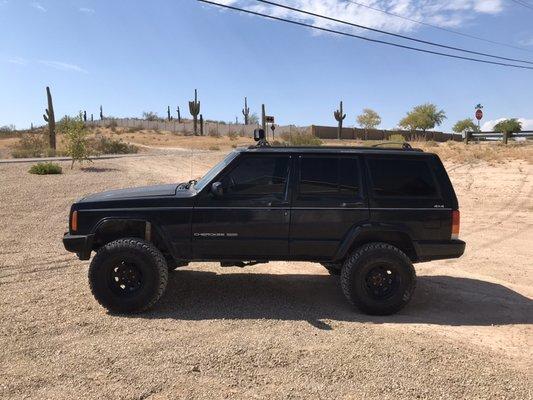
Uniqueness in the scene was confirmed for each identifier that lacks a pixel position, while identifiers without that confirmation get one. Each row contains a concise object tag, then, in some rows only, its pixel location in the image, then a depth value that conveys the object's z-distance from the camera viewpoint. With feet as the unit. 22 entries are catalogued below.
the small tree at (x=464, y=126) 298.76
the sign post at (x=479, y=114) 120.57
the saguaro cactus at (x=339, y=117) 210.79
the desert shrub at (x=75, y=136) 68.95
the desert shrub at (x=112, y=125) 253.75
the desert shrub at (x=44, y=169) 62.18
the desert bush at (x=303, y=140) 130.52
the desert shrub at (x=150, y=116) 314.94
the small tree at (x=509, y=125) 234.79
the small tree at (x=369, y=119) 279.08
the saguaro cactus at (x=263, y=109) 123.23
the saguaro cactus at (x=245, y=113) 274.11
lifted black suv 18.54
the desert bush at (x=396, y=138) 133.49
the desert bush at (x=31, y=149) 109.91
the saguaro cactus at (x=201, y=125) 224.16
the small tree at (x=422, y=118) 279.69
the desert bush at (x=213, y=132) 227.20
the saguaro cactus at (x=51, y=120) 123.03
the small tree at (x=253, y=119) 288.30
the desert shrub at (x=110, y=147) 118.21
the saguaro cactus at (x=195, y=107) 216.54
